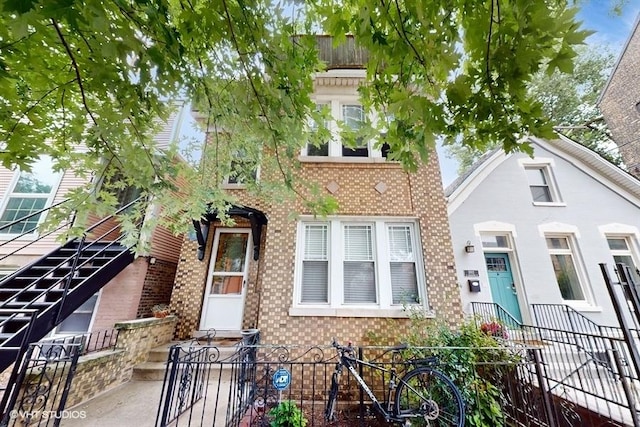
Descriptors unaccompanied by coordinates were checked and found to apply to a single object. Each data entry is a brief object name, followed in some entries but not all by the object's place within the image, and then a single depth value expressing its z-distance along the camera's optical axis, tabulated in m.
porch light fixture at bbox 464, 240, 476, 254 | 6.98
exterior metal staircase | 3.40
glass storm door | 5.77
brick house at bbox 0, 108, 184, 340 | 5.79
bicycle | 3.17
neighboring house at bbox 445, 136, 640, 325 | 6.97
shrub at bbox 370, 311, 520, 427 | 3.60
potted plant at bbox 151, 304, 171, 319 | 5.63
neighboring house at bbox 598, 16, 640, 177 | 11.36
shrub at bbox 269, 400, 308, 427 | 3.22
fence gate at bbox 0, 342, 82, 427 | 2.86
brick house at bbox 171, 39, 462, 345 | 4.91
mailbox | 6.65
